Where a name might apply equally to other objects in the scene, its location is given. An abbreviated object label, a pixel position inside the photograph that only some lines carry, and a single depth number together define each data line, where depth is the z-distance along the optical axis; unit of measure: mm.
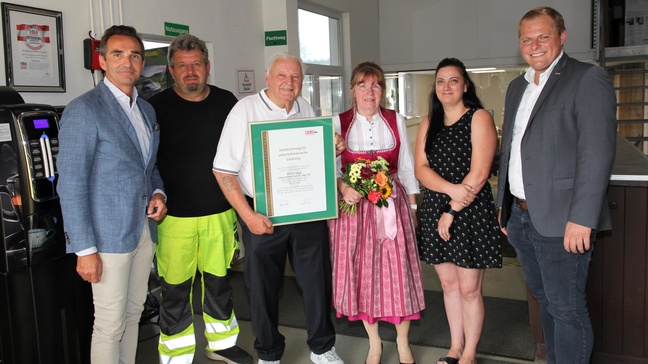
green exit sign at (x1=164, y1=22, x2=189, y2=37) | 4527
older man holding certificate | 2766
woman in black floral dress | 2703
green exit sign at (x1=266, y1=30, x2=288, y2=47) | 5738
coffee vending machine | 2445
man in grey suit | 2176
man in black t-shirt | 2994
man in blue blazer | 2324
